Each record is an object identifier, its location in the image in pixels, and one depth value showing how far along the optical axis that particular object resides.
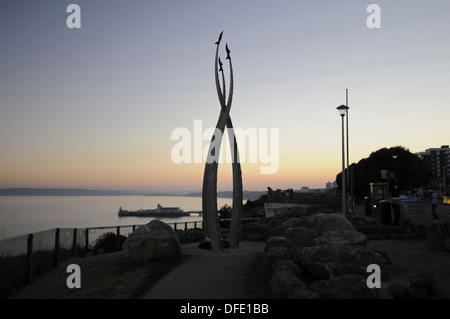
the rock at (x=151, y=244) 11.95
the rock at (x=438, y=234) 14.68
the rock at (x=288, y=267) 8.42
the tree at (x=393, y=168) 65.94
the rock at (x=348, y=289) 6.77
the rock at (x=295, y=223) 18.59
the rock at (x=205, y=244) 15.76
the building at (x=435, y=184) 191.00
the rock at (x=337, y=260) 8.47
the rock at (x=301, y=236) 13.44
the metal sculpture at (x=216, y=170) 15.62
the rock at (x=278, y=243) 11.72
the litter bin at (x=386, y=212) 21.50
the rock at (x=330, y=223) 14.48
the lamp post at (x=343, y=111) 20.84
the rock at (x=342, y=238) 10.78
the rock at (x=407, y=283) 7.78
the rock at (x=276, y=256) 9.68
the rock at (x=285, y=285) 6.84
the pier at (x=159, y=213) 137.38
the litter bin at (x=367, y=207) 29.61
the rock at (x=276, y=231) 18.16
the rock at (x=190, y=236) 18.25
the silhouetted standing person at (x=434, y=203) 24.87
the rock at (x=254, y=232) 18.95
